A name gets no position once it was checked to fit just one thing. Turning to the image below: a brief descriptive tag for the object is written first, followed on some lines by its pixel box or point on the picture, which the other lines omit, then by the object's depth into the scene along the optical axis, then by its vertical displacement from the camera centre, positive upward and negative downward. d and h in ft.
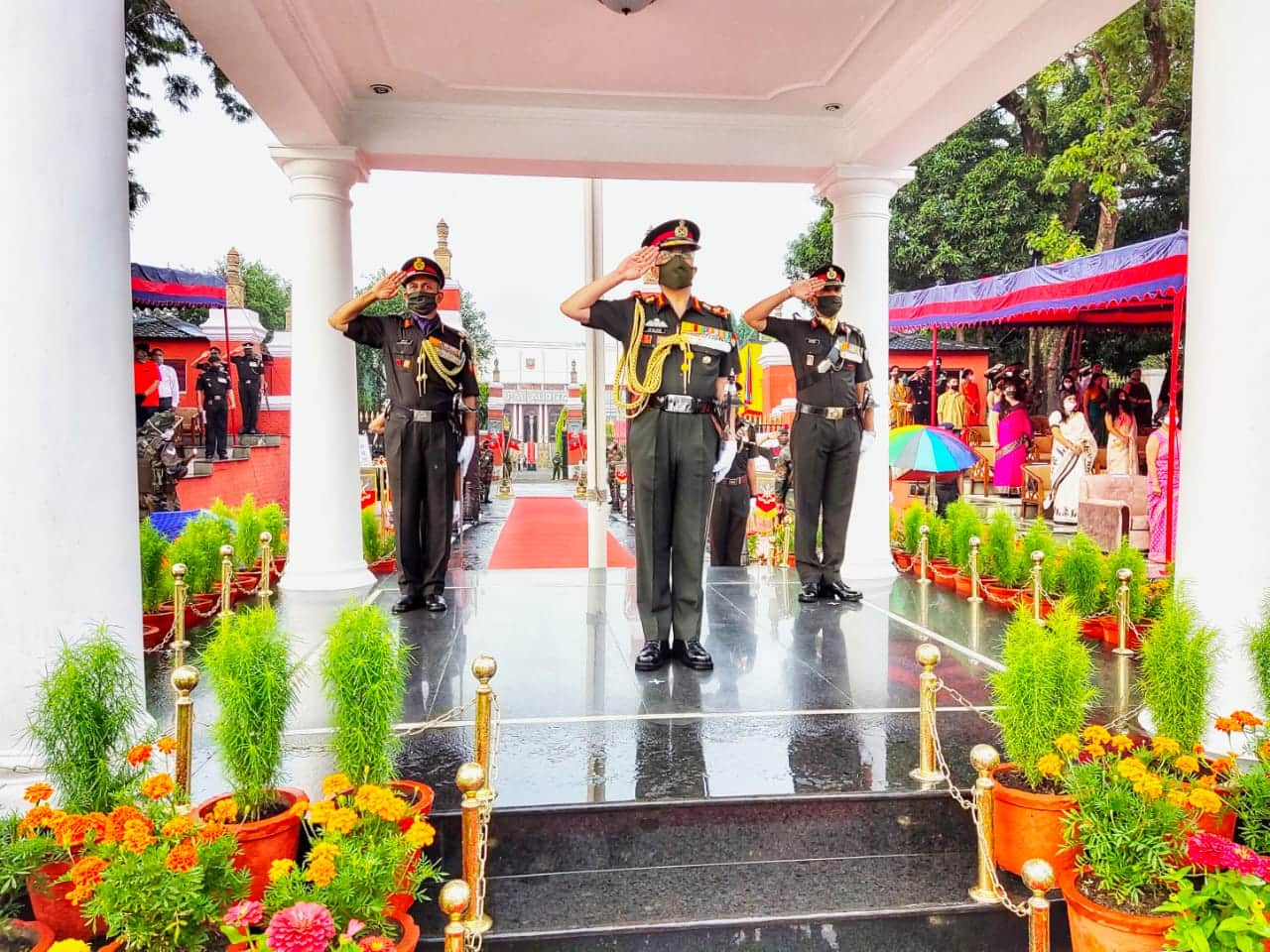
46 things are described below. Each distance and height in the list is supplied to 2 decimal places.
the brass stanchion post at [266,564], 19.24 -3.06
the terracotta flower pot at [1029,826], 8.44 -3.96
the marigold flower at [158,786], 7.32 -3.05
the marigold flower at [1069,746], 8.37 -3.06
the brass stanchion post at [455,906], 6.38 -3.52
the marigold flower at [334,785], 7.51 -3.12
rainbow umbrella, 33.78 -1.00
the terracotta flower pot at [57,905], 7.22 -3.98
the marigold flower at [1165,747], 8.37 -3.11
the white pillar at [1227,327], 9.84 +1.16
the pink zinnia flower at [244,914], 6.01 -3.40
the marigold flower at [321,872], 6.36 -3.26
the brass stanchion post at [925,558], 22.29 -3.40
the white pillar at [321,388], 21.18 +0.97
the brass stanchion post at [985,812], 8.14 -3.66
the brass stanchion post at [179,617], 14.49 -3.24
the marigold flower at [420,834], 6.99 -3.29
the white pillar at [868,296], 22.67 +3.48
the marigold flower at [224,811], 7.50 -3.32
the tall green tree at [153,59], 38.63 +16.67
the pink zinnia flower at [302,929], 5.69 -3.33
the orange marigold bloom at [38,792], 7.46 -3.16
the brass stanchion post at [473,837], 7.32 -3.55
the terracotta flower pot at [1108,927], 7.00 -4.13
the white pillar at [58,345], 8.45 +0.83
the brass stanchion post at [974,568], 19.42 -3.20
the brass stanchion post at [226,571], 16.28 -2.74
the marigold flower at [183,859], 6.46 -3.22
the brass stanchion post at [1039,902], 6.77 -3.74
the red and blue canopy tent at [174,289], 38.91 +6.34
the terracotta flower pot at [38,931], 6.97 -4.11
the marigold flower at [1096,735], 8.52 -3.03
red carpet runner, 27.81 -4.12
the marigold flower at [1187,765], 8.08 -3.14
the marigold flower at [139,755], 7.86 -2.98
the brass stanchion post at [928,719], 9.67 -3.24
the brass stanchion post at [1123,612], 14.84 -3.22
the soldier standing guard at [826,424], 19.06 +0.06
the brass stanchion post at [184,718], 8.43 -2.88
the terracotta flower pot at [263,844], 7.78 -3.81
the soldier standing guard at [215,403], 43.83 +1.22
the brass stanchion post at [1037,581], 16.01 -2.91
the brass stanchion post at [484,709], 8.78 -2.91
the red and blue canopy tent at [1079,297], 30.01 +5.93
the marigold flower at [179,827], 6.77 -3.14
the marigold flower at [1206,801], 7.33 -3.17
